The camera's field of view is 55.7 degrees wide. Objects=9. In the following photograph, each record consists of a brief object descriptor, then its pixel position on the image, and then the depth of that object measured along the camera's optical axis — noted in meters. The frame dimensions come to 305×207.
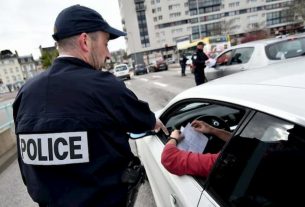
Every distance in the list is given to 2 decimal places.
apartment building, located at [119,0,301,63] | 83.44
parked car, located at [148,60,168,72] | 35.86
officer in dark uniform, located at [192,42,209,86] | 9.74
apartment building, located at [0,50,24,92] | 103.25
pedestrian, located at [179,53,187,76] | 19.83
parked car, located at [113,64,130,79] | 31.06
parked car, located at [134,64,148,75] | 38.72
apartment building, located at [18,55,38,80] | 107.14
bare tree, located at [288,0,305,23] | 35.81
